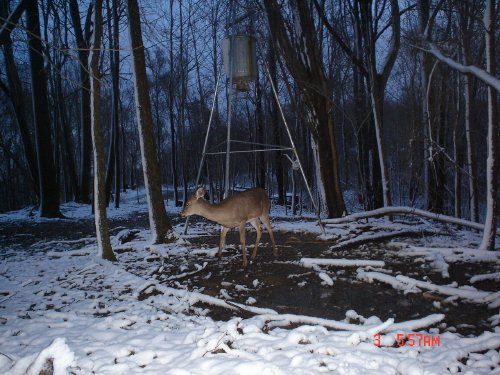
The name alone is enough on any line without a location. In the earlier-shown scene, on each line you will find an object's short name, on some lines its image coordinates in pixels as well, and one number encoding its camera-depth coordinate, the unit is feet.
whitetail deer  21.93
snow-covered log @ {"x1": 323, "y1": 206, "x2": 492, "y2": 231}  23.18
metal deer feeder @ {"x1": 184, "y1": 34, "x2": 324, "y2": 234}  24.52
